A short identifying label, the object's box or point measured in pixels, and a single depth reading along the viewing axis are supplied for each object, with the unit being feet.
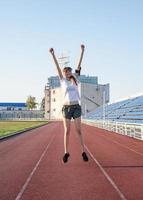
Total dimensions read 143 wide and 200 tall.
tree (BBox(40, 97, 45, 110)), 451.60
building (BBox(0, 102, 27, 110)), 468.58
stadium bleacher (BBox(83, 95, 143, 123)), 103.44
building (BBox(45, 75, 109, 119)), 323.81
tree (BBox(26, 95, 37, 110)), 454.38
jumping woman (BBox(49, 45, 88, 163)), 22.09
